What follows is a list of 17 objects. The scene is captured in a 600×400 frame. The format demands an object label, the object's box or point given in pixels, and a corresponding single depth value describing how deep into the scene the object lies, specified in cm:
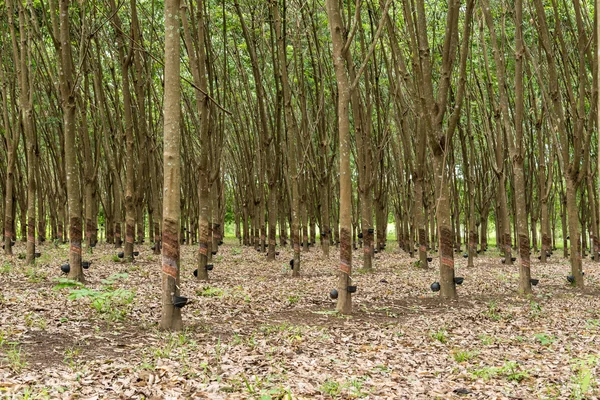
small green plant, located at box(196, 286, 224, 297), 1044
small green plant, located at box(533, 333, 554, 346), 756
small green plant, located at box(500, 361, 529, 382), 586
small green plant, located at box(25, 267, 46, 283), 1101
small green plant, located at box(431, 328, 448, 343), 767
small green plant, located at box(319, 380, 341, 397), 518
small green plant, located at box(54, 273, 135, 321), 830
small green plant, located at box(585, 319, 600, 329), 869
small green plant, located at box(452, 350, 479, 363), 666
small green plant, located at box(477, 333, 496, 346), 758
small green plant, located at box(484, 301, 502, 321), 938
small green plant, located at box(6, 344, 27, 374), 554
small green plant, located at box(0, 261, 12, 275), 1212
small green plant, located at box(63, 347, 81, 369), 581
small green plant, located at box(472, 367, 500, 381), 590
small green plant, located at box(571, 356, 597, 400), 517
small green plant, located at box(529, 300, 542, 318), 970
